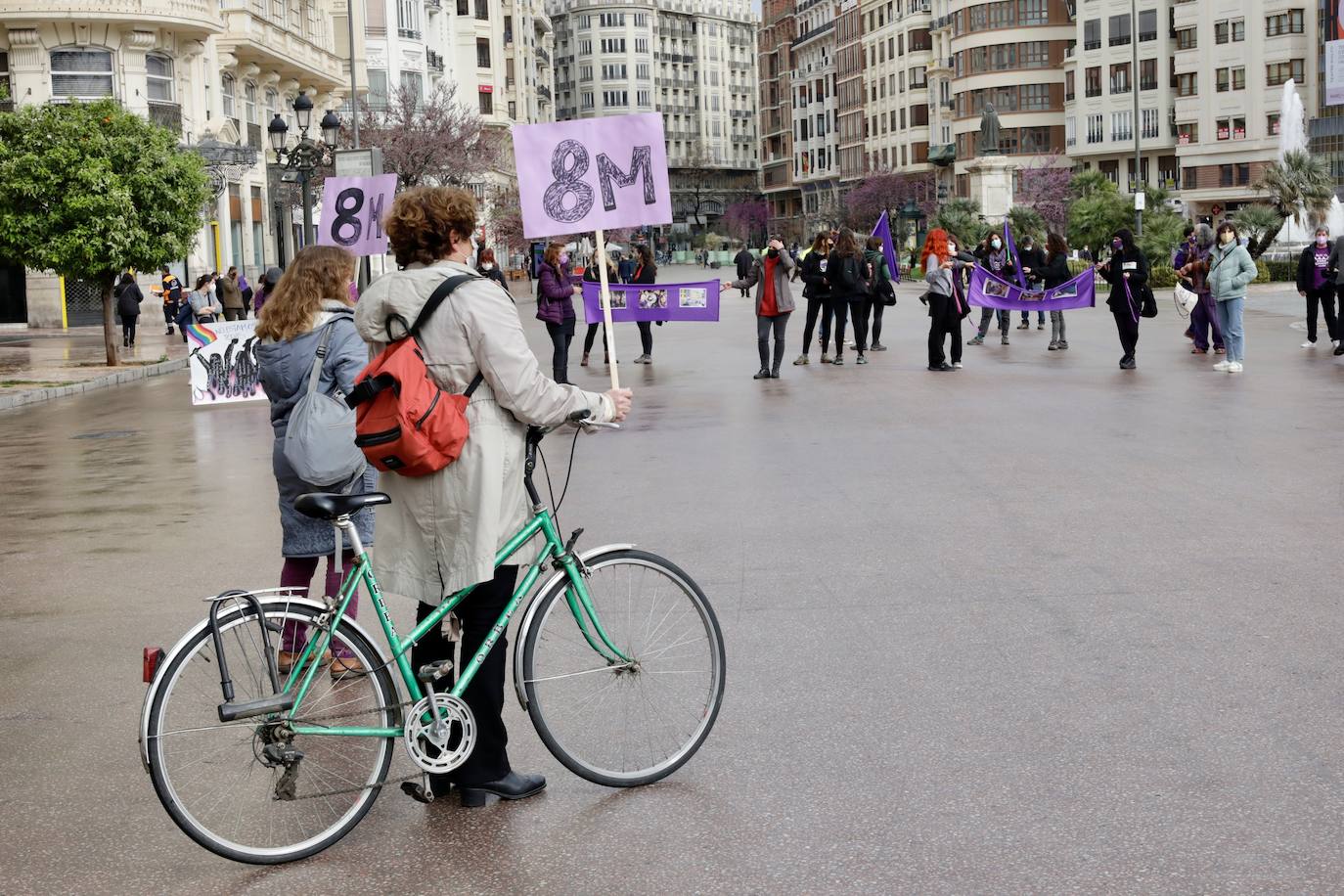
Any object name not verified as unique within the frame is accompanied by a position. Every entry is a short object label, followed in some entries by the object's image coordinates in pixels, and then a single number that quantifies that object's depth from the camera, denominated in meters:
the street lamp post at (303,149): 33.91
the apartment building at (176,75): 42.59
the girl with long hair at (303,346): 6.48
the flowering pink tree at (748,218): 175.50
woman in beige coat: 4.96
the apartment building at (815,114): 151.62
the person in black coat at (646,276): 26.55
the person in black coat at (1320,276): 23.62
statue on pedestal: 62.59
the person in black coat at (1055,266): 27.97
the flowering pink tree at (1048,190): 88.12
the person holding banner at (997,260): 28.92
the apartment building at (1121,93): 94.62
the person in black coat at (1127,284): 21.91
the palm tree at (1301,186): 60.88
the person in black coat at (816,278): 24.27
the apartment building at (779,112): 168.12
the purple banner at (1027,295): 27.28
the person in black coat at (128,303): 34.41
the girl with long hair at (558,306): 22.34
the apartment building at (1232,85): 87.12
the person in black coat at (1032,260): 28.73
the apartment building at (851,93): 138.00
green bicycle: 4.61
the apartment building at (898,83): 122.06
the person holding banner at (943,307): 22.53
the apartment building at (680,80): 180.38
